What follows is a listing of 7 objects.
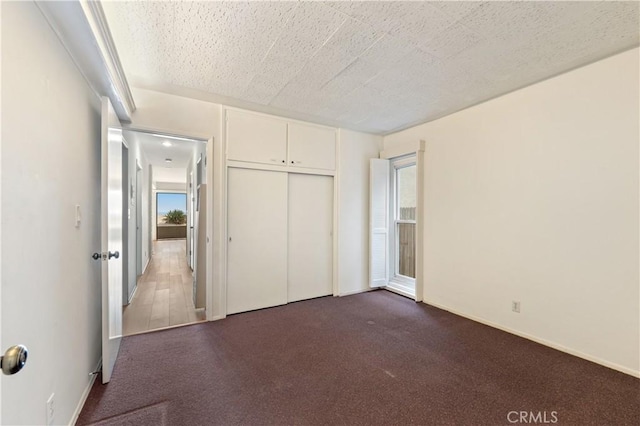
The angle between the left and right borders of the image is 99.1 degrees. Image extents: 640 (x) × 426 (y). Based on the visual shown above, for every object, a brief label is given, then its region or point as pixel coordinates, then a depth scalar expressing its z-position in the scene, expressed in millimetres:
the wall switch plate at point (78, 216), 1719
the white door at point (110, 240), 1885
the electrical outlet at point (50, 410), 1290
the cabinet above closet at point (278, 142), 3299
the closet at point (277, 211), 3326
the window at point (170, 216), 11312
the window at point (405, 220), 4203
